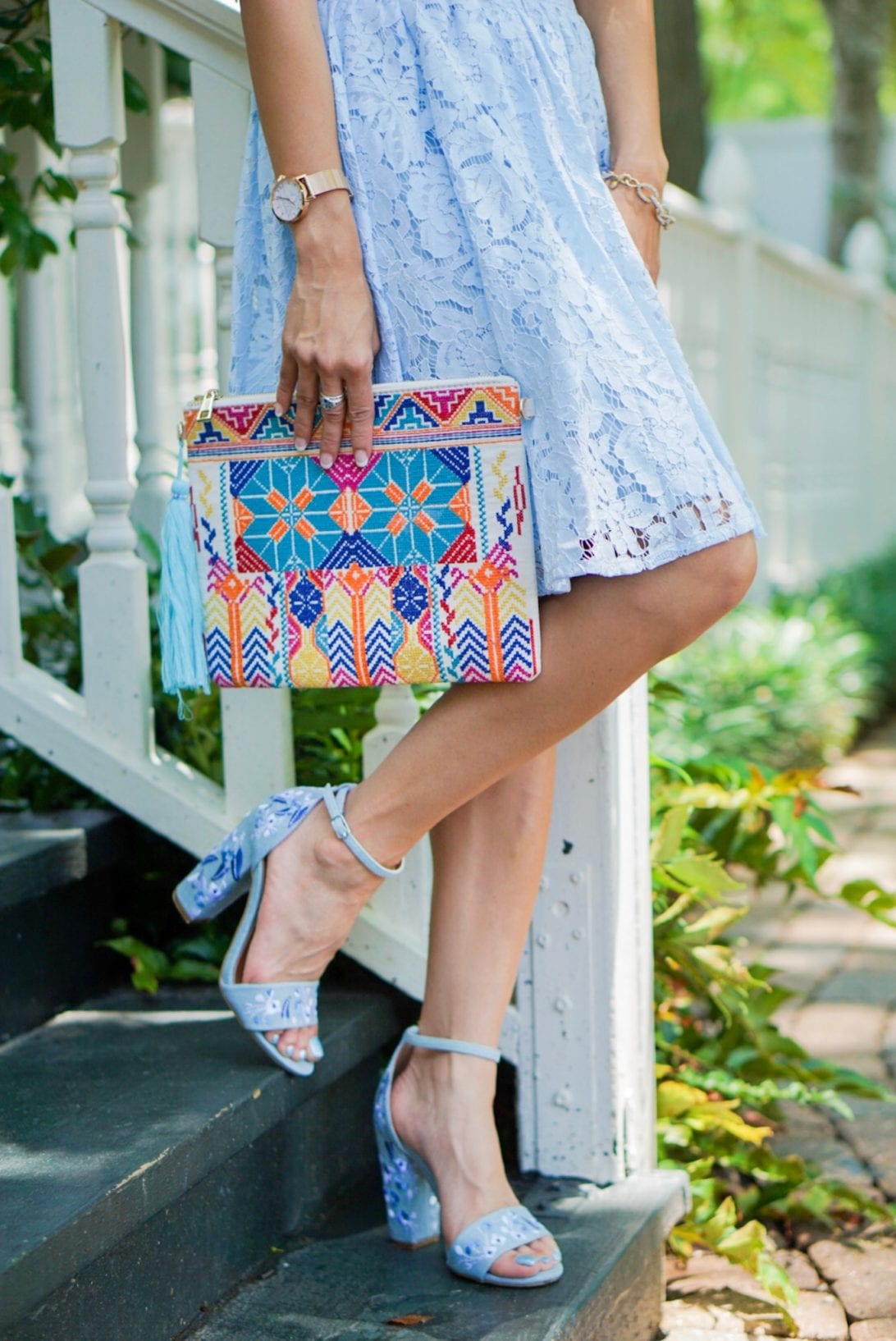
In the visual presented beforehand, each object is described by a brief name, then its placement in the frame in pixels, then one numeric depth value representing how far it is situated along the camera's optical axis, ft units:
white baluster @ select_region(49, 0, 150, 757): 5.68
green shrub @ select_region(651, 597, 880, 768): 14.07
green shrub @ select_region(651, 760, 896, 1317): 6.55
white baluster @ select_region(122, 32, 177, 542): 7.46
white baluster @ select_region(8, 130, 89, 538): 8.39
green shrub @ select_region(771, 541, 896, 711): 20.21
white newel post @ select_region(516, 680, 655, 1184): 5.82
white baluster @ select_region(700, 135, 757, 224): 16.69
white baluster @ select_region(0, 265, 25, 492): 9.74
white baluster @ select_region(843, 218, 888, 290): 25.49
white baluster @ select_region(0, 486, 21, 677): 6.10
